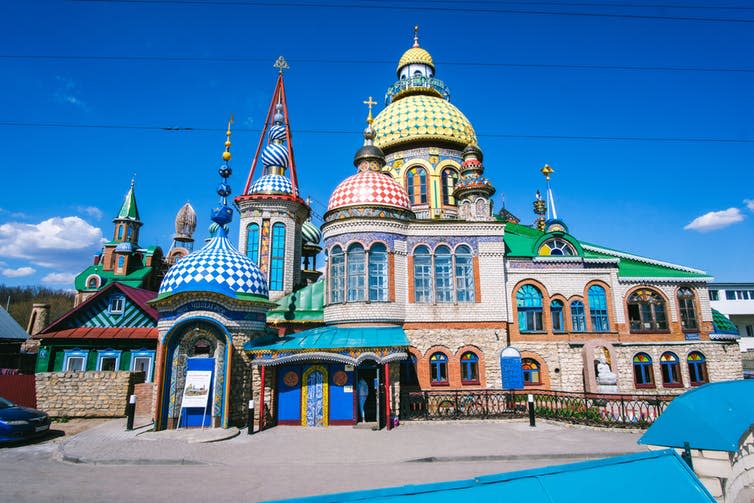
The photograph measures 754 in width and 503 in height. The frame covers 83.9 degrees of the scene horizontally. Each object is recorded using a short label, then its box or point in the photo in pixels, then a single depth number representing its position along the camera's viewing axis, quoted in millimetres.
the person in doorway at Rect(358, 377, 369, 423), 15375
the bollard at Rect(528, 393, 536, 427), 14094
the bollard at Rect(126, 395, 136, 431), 13750
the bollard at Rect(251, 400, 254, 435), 13281
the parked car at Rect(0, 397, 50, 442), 11781
